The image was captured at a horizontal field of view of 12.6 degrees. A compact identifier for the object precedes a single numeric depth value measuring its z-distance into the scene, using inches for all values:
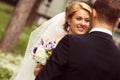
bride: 270.4
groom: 174.4
